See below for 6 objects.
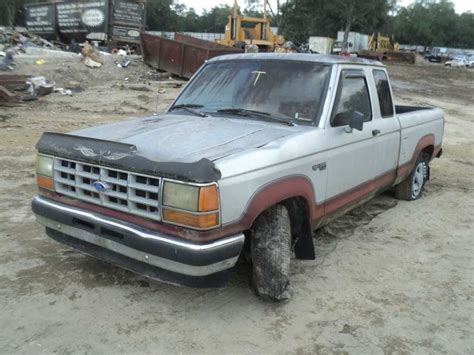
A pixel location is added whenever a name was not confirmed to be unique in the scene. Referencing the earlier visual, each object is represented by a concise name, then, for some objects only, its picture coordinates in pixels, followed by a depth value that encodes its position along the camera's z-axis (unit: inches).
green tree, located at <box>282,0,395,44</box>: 2252.7
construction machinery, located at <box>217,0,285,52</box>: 1026.1
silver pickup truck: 121.3
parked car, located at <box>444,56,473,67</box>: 2159.2
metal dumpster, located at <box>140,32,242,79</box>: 713.6
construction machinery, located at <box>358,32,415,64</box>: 1745.8
